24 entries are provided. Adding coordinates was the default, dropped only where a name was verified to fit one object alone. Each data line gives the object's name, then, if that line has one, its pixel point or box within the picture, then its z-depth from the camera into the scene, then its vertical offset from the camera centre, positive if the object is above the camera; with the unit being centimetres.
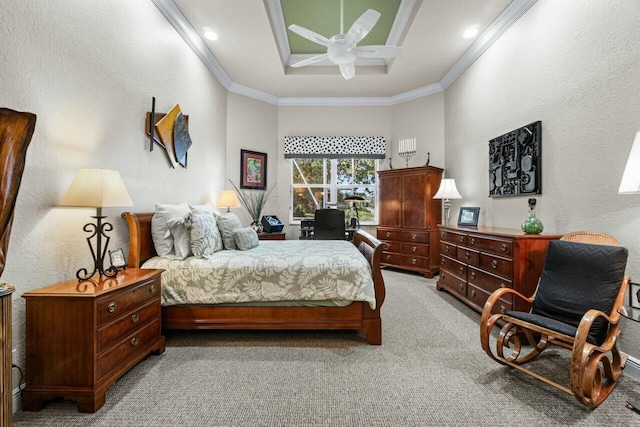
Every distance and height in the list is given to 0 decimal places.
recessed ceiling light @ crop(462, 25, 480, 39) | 346 +223
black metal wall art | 282 +55
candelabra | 501 +116
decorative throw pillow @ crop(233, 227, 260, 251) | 285 -26
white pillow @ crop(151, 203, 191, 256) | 248 -17
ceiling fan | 267 +172
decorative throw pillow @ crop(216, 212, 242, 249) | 289 -18
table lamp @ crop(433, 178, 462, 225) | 405 +28
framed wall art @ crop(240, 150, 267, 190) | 509 +78
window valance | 553 +126
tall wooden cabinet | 457 -9
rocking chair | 156 -66
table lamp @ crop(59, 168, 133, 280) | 174 +12
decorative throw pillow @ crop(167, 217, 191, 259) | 245 -21
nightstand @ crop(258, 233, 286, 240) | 461 -38
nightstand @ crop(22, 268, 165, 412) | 157 -74
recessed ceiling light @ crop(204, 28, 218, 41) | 352 +221
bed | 238 -86
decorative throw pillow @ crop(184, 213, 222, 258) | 243 -20
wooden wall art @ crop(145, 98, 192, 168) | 279 +84
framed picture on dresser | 362 -5
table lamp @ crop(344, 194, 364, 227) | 526 +25
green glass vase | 247 -11
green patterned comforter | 233 -56
